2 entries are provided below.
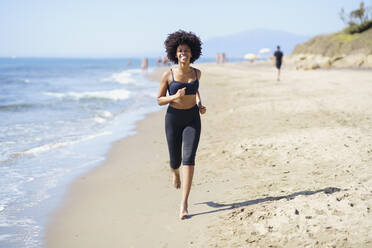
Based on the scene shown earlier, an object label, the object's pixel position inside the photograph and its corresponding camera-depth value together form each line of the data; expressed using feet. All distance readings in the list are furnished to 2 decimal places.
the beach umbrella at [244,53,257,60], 177.58
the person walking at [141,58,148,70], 168.49
